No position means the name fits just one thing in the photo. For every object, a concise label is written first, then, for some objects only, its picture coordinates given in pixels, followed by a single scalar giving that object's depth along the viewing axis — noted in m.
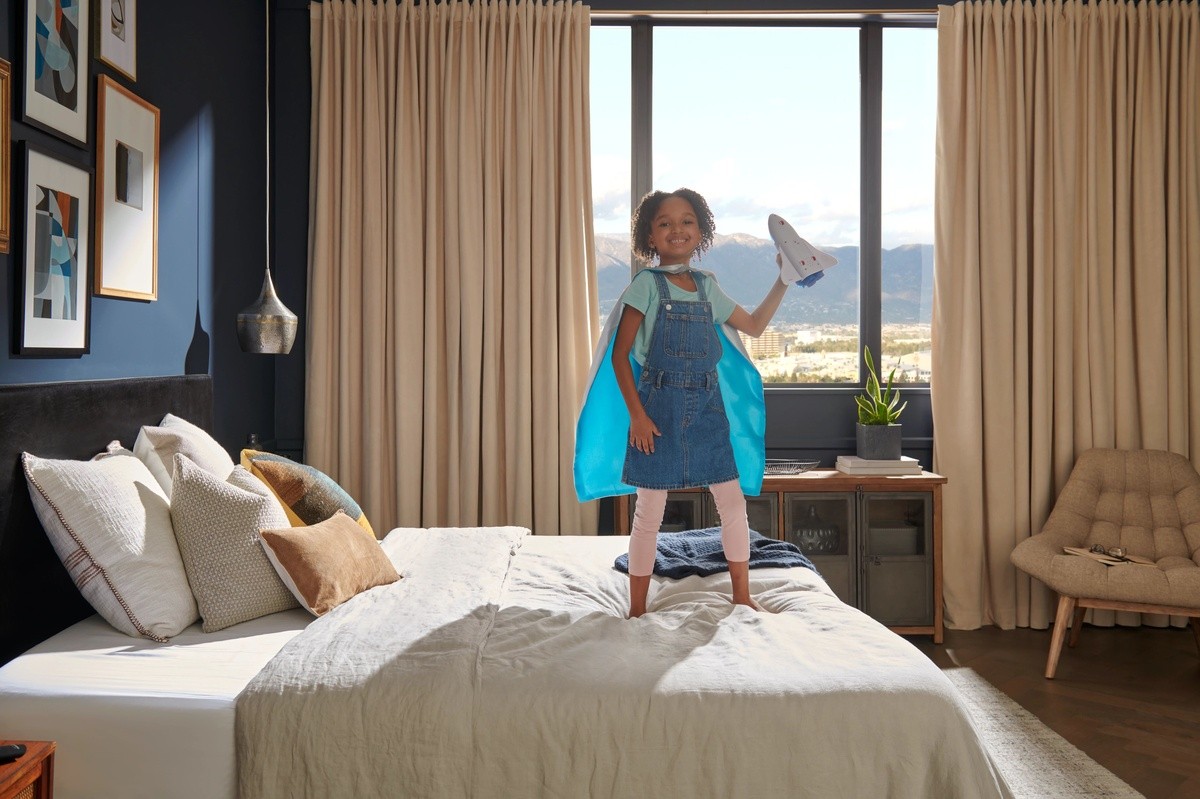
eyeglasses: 3.48
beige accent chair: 3.26
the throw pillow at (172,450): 2.41
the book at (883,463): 3.90
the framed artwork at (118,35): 2.53
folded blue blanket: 2.52
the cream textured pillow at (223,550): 2.10
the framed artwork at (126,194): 2.55
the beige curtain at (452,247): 3.95
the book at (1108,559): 3.38
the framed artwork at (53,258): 2.21
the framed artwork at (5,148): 2.07
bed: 1.63
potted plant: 3.92
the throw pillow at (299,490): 2.53
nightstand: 1.44
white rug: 2.43
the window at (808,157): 4.27
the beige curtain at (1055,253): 3.98
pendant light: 3.22
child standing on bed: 2.39
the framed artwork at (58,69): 2.20
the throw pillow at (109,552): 2.00
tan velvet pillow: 2.16
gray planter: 3.92
